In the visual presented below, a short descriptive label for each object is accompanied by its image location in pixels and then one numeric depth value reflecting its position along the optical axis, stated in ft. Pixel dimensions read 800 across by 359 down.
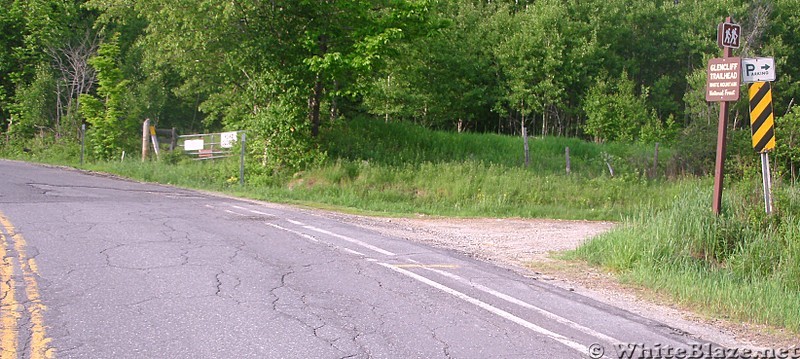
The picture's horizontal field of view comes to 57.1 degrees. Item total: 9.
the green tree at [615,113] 139.64
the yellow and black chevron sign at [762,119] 35.78
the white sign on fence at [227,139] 94.71
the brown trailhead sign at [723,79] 36.17
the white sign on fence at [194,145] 104.99
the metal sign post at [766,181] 35.91
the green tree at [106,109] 111.55
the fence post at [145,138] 102.94
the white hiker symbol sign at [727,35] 37.35
